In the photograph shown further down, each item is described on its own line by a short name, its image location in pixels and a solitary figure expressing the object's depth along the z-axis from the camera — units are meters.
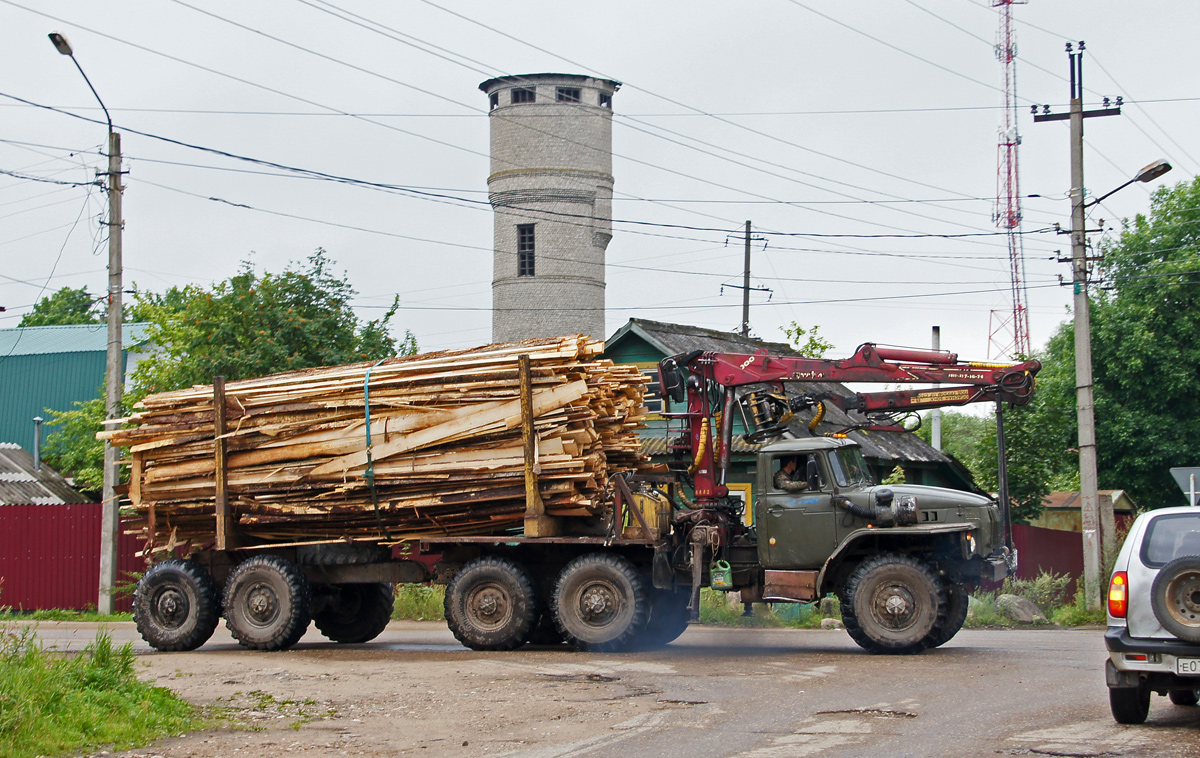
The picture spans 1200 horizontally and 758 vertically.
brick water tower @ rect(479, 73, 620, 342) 56.66
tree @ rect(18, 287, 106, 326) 70.44
